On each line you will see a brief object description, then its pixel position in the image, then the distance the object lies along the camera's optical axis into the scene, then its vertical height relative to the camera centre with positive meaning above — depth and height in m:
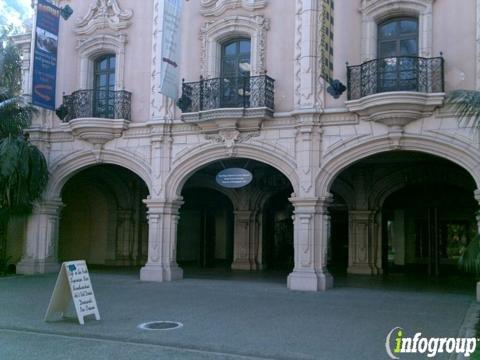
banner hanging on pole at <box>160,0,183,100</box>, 17.09 +5.35
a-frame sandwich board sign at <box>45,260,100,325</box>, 10.27 -1.12
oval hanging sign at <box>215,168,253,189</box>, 16.80 +1.56
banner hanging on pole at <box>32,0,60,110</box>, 18.94 +5.65
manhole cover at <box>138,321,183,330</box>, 10.01 -1.62
